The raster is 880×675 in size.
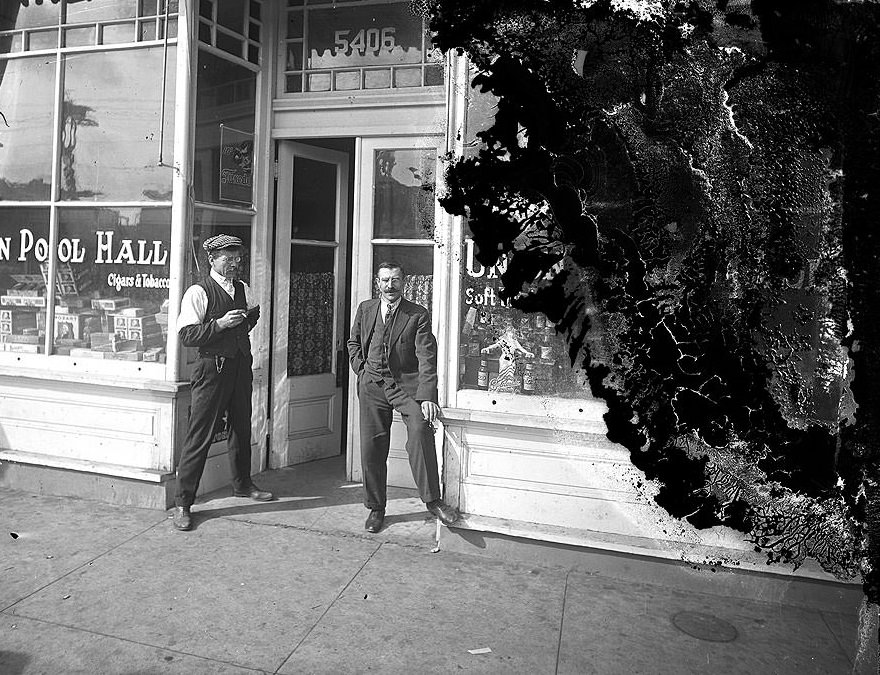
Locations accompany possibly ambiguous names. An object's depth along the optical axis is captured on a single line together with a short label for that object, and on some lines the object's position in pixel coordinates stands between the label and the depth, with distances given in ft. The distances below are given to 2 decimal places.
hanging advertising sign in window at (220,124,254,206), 17.30
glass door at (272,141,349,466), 18.74
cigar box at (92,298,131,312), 17.17
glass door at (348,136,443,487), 17.15
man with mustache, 14.87
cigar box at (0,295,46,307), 17.98
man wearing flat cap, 15.93
